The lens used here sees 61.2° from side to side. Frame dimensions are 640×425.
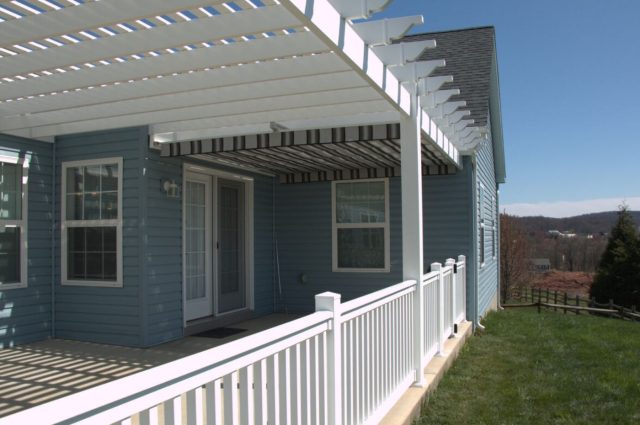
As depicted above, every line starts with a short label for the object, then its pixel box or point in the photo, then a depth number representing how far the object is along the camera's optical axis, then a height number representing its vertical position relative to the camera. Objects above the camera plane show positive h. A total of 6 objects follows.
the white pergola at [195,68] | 2.95 +1.16
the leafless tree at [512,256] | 22.67 -1.27
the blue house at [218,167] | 3.52 +0.83
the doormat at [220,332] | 6.66 -1.29
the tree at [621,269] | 18.59 -1.55
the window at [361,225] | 8.31 +0.05
